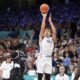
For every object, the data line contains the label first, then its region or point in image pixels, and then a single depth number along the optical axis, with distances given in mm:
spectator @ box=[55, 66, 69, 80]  10945
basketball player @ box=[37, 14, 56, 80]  8906
